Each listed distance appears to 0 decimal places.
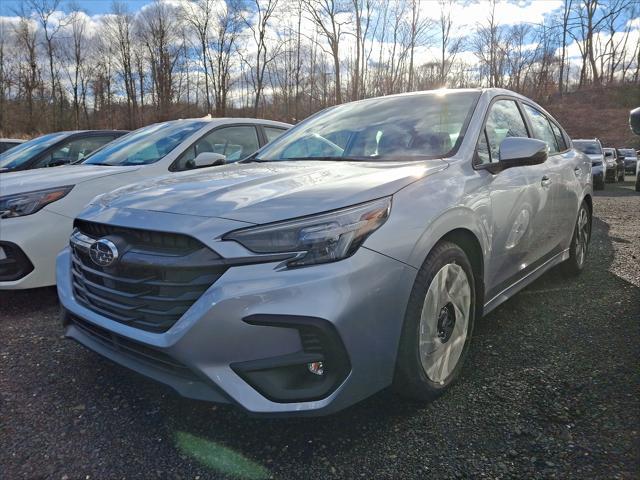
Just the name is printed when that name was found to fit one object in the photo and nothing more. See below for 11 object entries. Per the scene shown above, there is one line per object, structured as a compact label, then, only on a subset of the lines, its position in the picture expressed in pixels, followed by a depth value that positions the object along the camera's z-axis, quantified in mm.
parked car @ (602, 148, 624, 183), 18312
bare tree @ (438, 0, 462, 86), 35531
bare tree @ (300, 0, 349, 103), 27547
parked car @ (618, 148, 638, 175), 25531
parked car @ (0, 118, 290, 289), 3293
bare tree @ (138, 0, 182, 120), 37719
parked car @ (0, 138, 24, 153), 10494
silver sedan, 1620
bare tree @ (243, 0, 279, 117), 32003
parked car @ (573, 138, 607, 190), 14172
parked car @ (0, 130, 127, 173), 5535
